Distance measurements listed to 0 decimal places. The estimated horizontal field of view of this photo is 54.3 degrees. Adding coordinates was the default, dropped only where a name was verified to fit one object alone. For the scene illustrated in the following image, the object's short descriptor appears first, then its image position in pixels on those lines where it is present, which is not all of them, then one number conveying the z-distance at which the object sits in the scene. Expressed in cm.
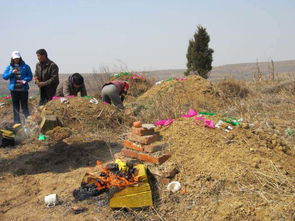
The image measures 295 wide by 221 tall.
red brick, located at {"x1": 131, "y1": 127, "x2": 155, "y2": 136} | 361
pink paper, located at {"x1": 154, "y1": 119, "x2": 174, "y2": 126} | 414
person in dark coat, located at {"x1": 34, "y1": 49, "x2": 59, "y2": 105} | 625
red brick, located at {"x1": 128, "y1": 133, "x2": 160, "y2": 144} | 355
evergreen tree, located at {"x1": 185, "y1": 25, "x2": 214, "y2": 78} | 1703
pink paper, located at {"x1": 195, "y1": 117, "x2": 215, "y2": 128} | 380
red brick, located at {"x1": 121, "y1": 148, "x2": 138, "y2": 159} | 366
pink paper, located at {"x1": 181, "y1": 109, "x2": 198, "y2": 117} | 423
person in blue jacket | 601
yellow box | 300
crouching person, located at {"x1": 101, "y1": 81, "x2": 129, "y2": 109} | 623
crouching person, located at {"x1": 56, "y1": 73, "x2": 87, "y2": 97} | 602
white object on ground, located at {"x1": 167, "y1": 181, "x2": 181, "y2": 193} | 321
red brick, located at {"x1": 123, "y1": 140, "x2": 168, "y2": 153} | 351
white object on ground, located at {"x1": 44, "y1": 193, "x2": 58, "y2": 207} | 328
